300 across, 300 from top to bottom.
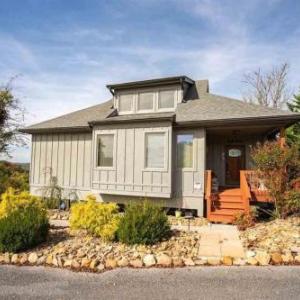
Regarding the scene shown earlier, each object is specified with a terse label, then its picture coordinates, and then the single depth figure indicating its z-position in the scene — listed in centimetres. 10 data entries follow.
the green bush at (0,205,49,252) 596
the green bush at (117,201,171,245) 620
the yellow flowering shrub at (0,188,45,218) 742
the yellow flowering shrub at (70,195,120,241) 652
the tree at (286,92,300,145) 1486
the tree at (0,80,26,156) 1450
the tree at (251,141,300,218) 840
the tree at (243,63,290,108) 2528
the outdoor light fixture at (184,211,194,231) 974
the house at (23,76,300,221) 1002
